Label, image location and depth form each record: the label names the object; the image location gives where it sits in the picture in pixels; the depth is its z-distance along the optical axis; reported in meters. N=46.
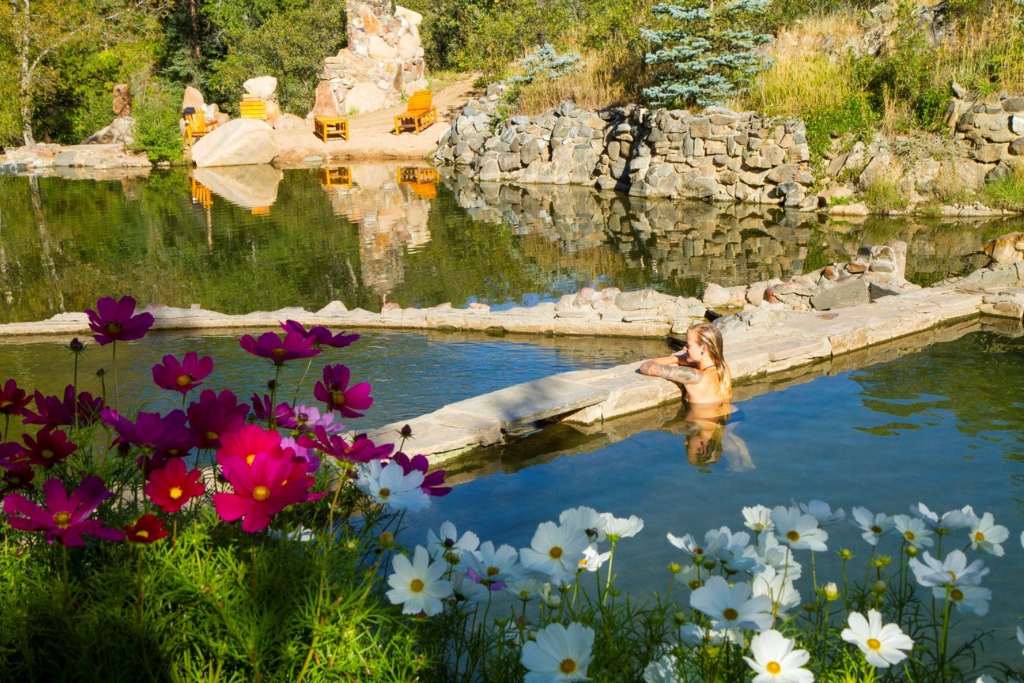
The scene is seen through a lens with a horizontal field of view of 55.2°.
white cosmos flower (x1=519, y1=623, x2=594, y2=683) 1.79
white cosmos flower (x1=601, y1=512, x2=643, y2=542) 2.12
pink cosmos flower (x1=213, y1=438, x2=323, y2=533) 1.83
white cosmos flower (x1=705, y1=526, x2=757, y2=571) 2.02
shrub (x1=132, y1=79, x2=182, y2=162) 27.77
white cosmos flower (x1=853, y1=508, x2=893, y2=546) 2.13
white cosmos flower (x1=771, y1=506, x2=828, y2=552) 2.07
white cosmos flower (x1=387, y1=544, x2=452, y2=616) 1.92
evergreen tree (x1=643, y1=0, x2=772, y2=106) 18.84
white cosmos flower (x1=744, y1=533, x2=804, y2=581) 2.01
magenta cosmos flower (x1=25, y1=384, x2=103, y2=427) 2.35
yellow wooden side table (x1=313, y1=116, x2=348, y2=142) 27.66
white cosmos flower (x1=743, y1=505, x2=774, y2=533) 2.19
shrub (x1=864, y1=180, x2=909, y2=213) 16.28
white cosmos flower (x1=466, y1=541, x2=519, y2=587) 2.04
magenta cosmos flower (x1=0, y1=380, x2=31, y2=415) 2.41
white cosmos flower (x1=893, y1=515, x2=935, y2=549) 2.19
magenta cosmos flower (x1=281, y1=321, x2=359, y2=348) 2.28
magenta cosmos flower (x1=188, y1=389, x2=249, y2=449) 2.06
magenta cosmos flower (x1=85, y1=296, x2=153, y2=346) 2.32
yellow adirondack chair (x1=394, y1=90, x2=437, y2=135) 27.19
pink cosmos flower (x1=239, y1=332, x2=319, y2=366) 2.20
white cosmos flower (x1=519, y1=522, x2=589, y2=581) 2.00
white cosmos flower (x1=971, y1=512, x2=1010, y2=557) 2.11
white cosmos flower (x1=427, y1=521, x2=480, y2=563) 2.16
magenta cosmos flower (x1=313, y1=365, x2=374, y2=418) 2.25
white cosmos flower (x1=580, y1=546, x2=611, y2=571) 2.20
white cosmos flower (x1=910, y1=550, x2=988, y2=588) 1.96
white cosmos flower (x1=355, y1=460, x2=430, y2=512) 2.09
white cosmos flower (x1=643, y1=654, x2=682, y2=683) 1.87
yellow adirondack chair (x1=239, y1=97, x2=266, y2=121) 28.67
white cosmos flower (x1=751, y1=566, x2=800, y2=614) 1.95
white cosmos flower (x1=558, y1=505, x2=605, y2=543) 2.11
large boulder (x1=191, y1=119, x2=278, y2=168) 27.11
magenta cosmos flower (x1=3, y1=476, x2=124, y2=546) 1.81
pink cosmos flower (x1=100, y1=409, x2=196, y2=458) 2.01
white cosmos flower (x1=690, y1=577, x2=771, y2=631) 1.74
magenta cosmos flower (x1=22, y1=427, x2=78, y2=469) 2.22
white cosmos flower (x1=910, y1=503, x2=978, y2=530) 2.12
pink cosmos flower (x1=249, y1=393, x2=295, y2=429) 2.32
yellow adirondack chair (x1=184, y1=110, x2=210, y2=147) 28.97
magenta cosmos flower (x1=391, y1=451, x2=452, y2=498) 2.26
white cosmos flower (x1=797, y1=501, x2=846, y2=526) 2.18
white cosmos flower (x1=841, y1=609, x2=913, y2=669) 1.76
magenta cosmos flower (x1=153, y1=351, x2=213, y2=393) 2.27
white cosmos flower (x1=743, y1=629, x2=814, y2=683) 1.71
